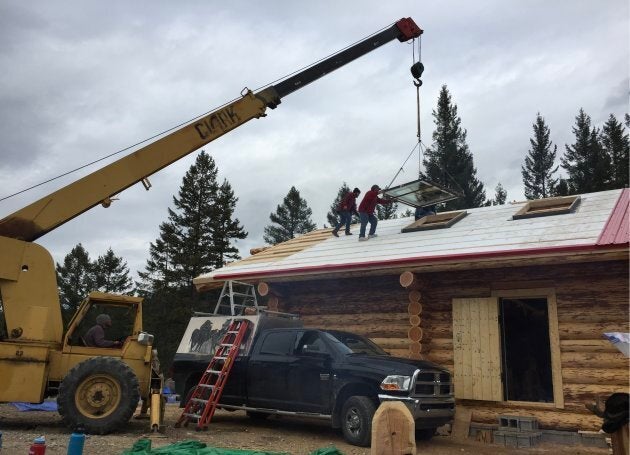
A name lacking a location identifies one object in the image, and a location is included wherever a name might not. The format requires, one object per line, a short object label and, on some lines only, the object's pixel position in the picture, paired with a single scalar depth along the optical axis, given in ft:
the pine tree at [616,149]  127.92
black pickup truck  28.58
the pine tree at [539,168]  154.81
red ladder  32.71
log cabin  31.68
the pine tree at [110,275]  179.42
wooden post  10.02
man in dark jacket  31.55
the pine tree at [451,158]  141.28
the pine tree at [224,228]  138.10
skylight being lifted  45.62
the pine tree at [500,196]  156.66
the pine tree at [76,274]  175.25
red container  14.88
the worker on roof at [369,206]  48.98
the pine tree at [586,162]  132.77
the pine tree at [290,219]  175.94
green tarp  18.42
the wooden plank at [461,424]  33.73
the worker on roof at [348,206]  53.01
